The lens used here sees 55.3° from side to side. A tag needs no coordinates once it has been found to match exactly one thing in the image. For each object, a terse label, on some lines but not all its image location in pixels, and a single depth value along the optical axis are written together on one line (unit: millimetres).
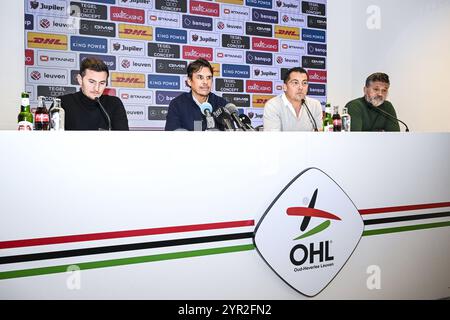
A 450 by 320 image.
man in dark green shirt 3502
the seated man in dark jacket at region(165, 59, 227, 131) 3062
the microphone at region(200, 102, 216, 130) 2311
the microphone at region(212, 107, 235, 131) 2289
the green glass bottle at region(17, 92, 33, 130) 2008
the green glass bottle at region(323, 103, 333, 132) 2963
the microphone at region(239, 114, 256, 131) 2260
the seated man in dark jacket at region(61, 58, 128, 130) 2809
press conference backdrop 3760
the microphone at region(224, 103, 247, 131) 2230
